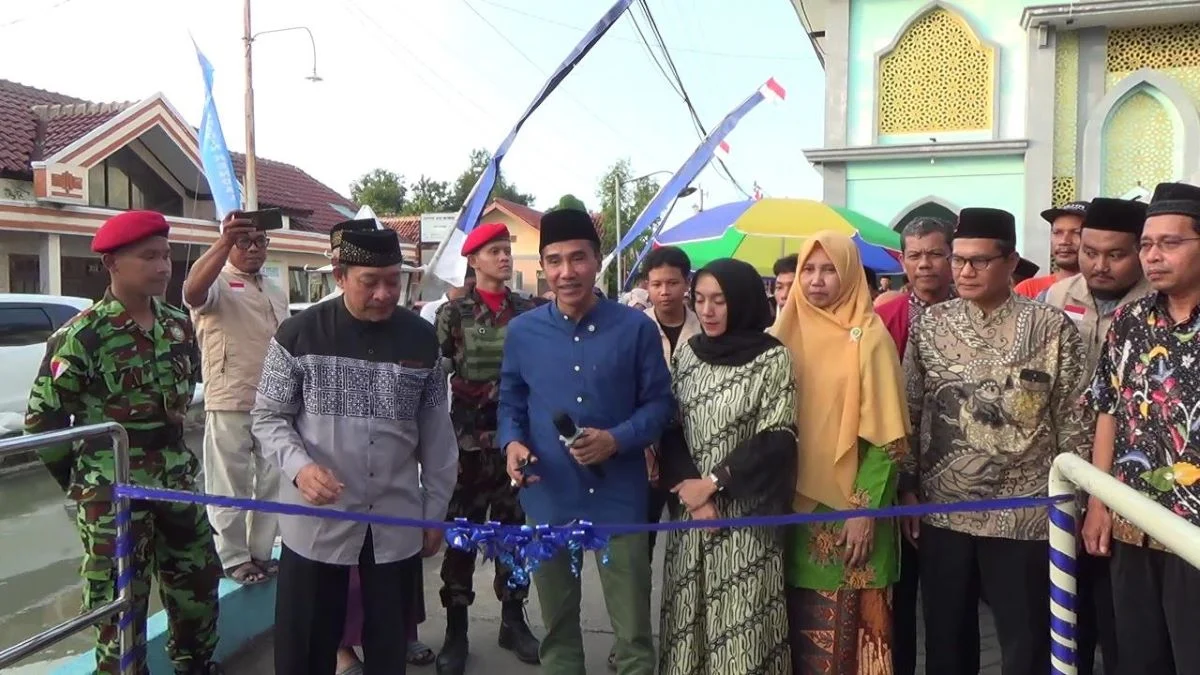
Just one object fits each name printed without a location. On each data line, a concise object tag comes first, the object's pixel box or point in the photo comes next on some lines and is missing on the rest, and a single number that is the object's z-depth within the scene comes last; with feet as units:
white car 28.40
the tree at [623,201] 148.97
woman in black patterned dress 8.43
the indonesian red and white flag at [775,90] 35.22
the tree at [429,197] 177.99
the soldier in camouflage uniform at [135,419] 9.06
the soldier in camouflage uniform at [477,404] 11.76
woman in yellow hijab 8.61
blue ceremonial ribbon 7.95
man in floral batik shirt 7.16
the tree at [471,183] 199.72
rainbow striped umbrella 22.33
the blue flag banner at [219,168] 23.75
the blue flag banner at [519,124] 23.35
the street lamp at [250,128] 48.08
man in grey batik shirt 8.54
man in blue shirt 8.91
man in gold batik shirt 8.64
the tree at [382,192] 175.11
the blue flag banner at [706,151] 35.47
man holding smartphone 13.39
